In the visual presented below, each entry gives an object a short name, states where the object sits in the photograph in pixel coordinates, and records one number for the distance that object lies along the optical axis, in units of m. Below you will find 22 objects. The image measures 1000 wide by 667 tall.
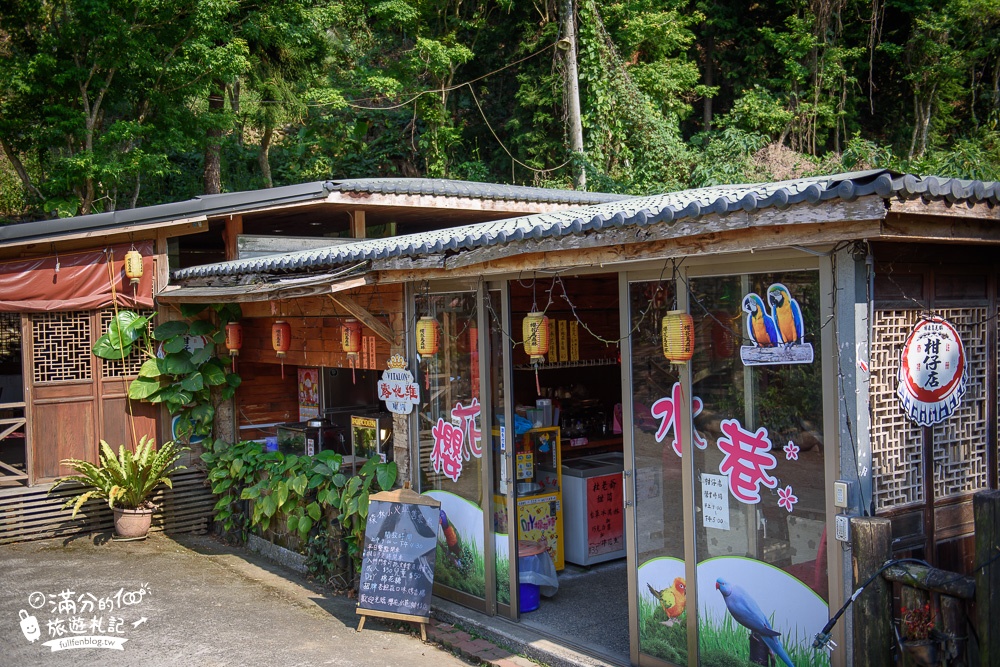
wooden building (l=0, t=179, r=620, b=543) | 9.62
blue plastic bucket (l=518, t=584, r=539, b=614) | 6.92
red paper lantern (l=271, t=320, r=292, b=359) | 9.48
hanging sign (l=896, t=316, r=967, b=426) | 4.59
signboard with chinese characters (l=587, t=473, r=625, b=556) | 8.16
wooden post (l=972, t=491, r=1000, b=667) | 3.02
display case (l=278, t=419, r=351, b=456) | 9.36
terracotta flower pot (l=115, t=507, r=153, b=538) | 9.81
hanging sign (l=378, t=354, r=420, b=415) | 7.74
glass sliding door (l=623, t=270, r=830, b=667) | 4.58
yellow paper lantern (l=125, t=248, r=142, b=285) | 10.05
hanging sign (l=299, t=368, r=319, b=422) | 11.23
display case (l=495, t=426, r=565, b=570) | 7.74
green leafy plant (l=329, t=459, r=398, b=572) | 7.76
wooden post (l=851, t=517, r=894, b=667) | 3.34
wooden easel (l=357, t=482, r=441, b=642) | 6.69
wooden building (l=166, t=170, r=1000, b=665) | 4.34
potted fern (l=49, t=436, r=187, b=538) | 9.73
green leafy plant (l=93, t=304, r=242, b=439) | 10.29
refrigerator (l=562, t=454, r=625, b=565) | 8.11
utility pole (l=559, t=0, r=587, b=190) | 18.55
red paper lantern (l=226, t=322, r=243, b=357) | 10.31
